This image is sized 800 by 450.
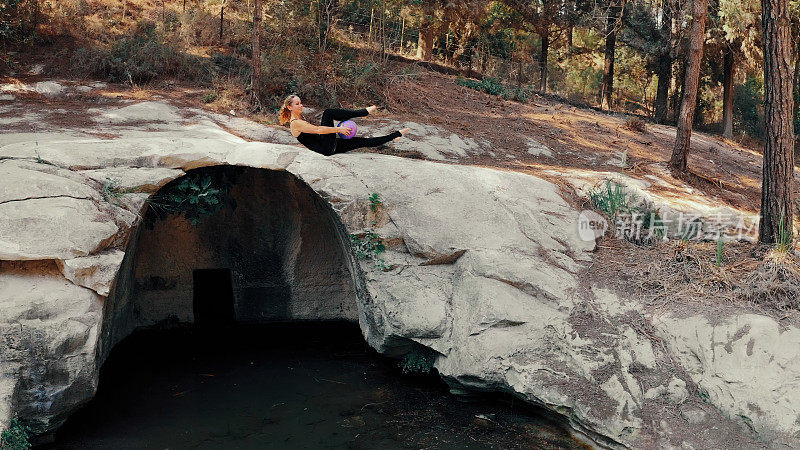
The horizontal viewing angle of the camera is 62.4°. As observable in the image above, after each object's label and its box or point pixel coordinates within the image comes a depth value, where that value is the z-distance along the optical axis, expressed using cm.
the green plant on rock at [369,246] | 834
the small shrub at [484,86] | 1650
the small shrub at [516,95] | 1650
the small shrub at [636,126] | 1586
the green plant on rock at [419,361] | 845
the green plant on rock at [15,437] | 603
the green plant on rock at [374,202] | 841
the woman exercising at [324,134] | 878
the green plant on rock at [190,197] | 886
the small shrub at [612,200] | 912
